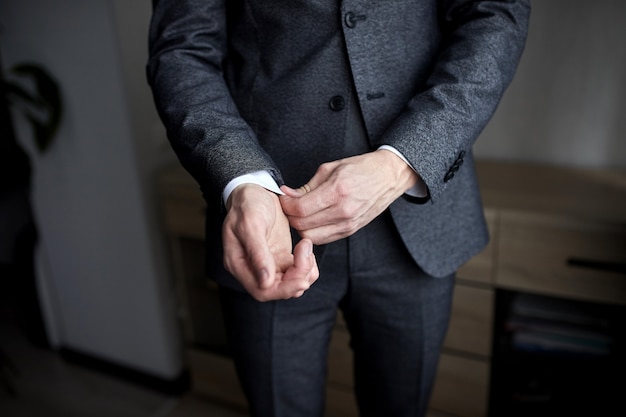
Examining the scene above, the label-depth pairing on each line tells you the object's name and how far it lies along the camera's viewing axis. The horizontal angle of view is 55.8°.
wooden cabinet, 1.32
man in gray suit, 0.73
